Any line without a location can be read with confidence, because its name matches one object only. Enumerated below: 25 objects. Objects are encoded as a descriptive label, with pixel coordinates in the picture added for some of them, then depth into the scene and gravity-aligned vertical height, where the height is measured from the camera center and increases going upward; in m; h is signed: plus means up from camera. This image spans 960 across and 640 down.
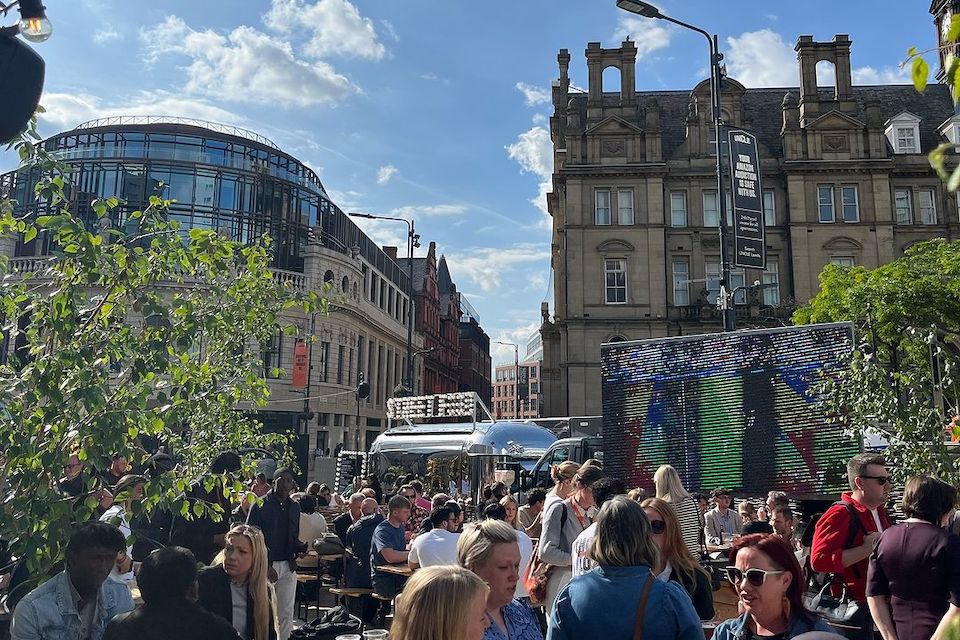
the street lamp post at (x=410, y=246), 29.94 +7.48
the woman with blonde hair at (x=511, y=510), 9.53 -1.11
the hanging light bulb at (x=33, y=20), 4.70 +2.52
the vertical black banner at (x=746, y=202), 14.63 +4.48
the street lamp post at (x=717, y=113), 13.77 +5.95
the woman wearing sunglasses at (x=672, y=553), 4.73 -0.83
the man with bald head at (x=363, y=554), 9.60 -1.69
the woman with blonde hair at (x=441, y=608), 2.86 -0.71
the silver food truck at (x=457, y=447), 22.36 -0.74
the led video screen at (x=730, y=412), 10.71 +0.18
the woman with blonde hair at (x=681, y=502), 6.51 -0.72
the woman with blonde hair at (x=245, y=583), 4.97 -1.09
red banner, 33.84 +2.69
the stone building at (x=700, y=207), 38.56 +11.33
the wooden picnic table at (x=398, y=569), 8.20 -1.66
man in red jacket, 5.17 -0.73
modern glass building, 43.09 +14.58
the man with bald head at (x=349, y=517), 11.49 -1.47
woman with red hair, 3.36 -0.77
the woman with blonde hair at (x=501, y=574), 3.75 -0.76
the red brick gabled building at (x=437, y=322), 76.50 +11.30
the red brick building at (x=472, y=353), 102.51 +10.00
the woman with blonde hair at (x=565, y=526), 5.76 -0.82
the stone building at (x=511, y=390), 150.12 +7.31
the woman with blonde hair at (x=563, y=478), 6.73 -0.51
